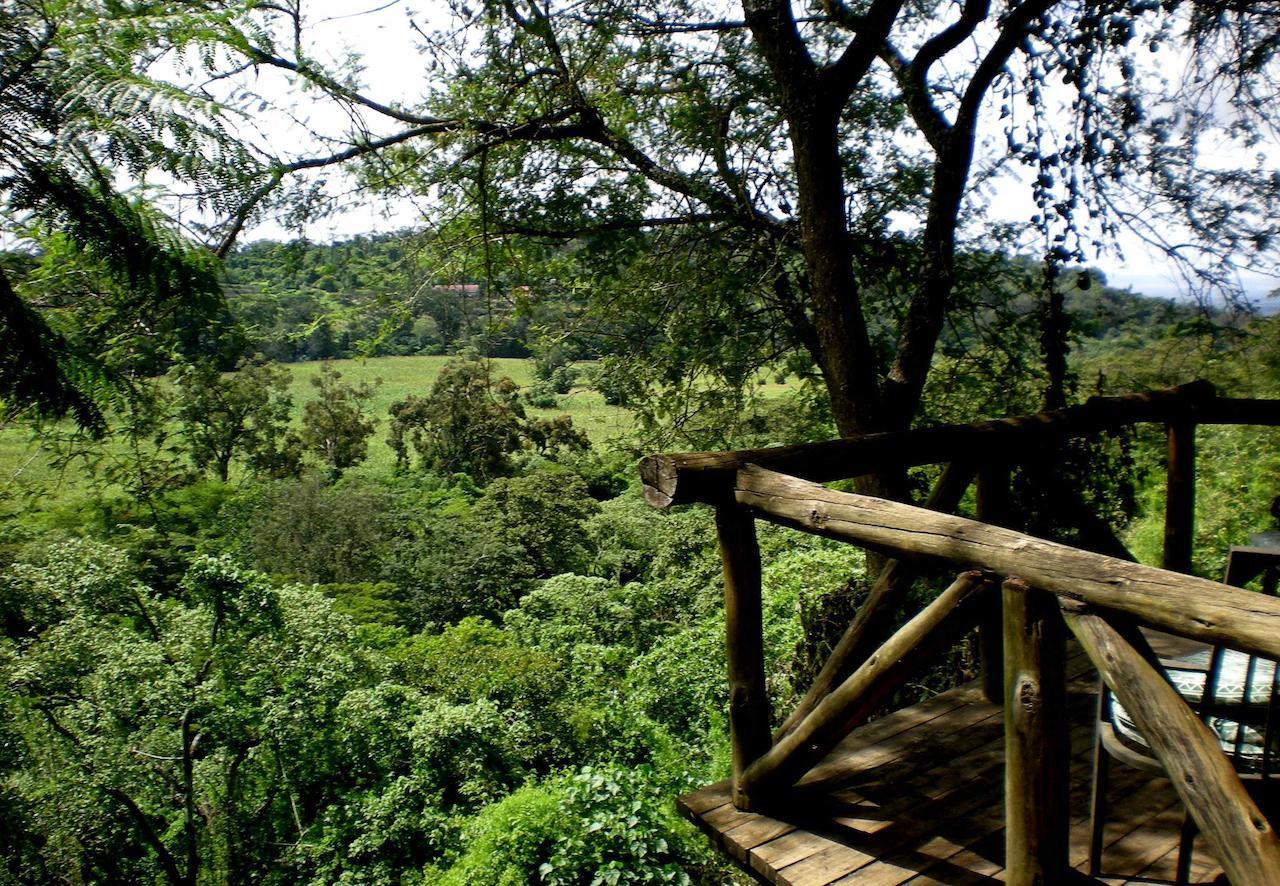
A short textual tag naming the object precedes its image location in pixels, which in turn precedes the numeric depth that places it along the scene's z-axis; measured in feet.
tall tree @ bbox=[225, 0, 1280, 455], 16.65
